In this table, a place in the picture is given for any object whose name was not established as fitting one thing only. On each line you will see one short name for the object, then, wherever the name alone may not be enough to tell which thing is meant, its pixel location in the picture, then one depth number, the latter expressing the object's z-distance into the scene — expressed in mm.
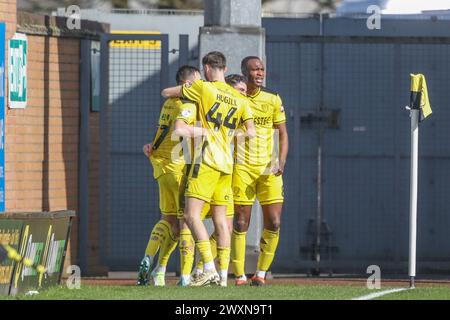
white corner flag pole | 13383
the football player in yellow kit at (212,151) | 12484
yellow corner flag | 13375
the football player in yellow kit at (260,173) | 13344
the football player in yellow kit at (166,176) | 13125
